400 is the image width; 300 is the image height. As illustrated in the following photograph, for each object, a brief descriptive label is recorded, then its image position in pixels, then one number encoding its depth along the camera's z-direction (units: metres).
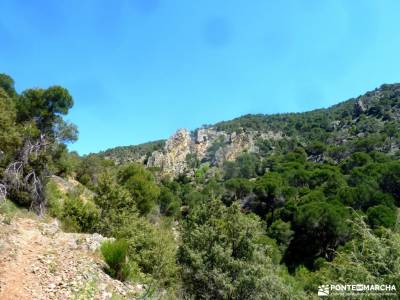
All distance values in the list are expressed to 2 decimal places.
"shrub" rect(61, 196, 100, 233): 21.13
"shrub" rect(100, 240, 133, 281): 11.23
